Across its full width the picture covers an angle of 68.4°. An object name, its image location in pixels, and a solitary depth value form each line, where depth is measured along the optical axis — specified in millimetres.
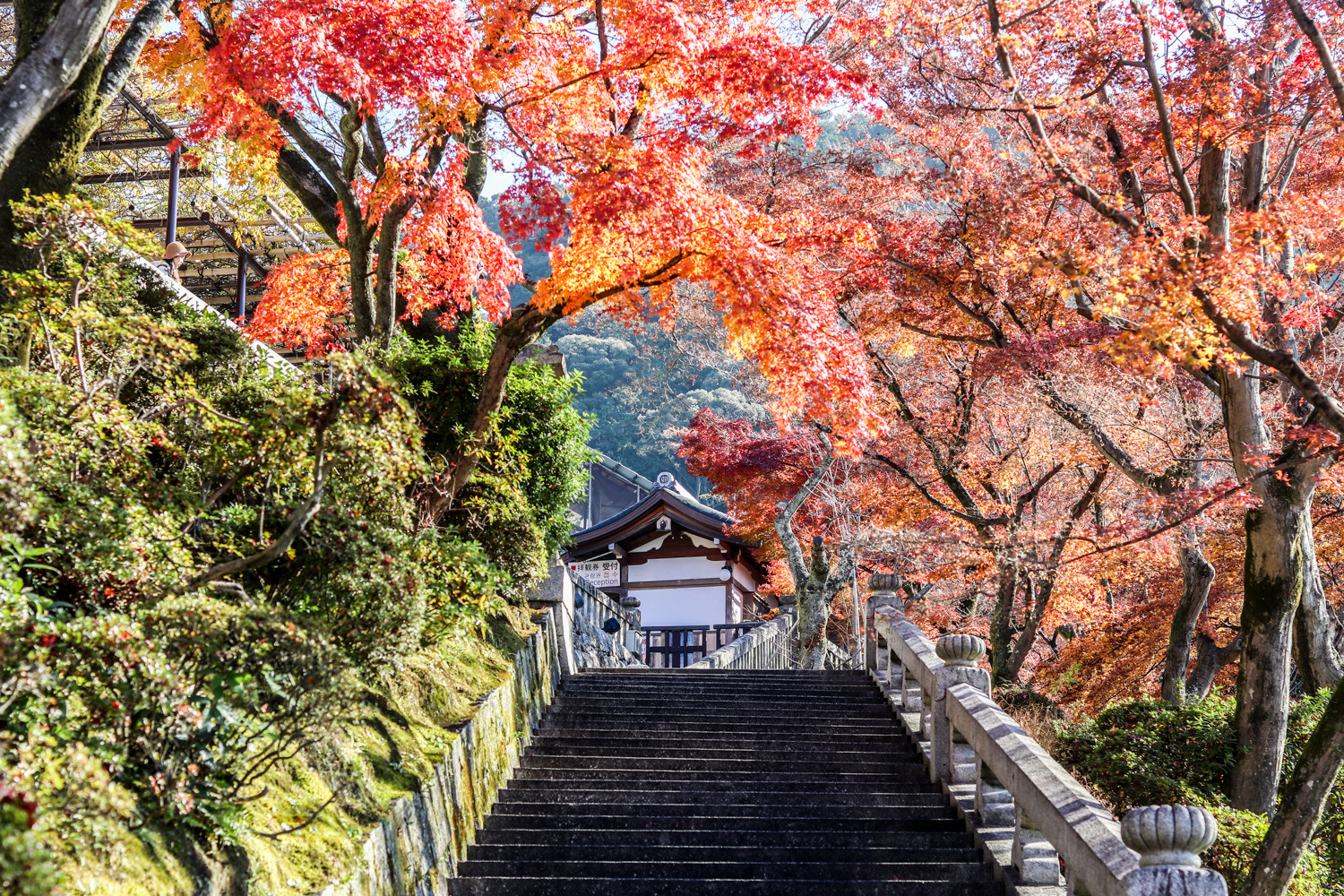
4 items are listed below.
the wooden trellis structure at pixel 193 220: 16750
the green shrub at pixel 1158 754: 9977
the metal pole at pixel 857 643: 17922
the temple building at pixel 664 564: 26297
